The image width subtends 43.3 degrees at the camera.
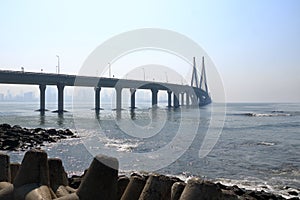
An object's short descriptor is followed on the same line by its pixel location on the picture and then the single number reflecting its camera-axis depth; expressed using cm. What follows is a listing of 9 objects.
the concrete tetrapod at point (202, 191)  491
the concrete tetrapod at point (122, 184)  718
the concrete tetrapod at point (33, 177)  608
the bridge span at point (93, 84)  5800
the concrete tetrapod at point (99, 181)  603
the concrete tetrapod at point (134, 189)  640
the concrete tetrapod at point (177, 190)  548
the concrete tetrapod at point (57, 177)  698
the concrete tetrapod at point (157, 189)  571
